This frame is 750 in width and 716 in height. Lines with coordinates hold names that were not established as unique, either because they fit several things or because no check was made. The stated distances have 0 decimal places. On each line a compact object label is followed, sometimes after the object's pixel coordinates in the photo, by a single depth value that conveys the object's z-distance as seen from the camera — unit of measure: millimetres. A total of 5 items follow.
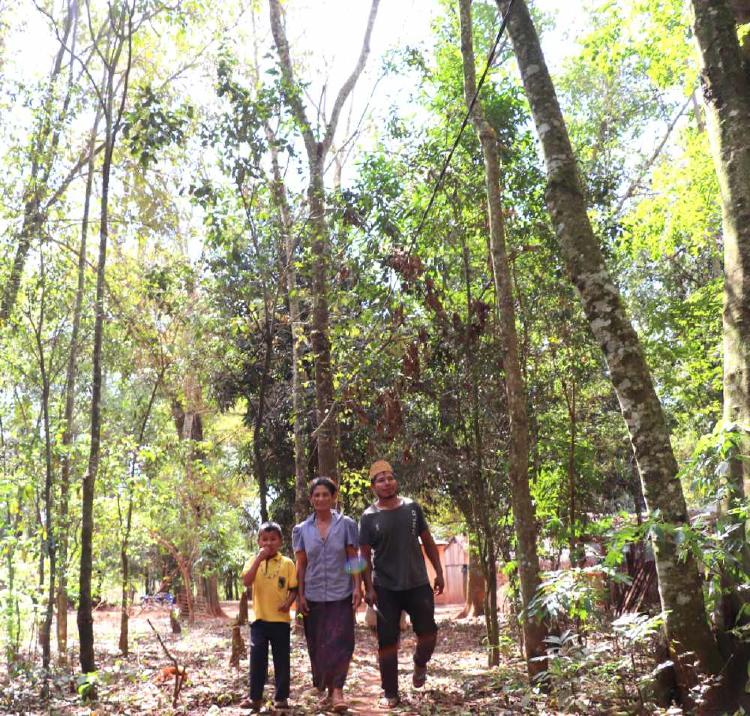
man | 5922
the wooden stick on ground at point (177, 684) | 6480
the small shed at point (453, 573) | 35031
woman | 5914
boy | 5832
